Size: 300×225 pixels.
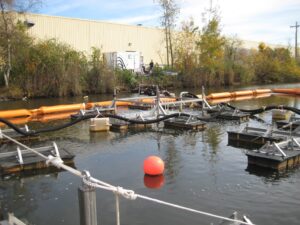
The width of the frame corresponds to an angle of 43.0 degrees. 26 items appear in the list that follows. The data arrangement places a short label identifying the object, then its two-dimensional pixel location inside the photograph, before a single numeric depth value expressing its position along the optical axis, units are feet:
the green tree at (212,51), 134.51
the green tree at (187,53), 129.90
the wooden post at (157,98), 47.78
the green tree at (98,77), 105.09
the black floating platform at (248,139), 36.63
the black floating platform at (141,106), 65.59
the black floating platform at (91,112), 53.11
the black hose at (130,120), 40.06
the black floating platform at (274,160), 27.96
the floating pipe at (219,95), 86.34
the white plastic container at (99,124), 45.21
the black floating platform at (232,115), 52.80
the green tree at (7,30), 90.84
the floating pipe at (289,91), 94.20
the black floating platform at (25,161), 27.81
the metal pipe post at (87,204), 10.49
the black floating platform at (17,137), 39.34
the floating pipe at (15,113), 57.21
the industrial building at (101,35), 113.70
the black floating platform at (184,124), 45.92
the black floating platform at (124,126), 46.09
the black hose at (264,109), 45.37
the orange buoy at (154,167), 27.43
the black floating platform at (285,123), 43.24
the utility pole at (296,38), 218.01
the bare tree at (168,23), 139.37
